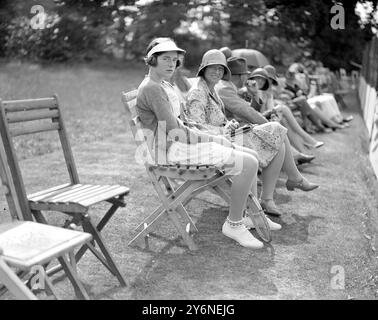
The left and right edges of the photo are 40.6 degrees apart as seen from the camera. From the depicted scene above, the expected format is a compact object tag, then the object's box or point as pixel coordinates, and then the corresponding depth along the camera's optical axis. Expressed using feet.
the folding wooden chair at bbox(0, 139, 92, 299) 7.63
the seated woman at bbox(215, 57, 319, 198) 15.78
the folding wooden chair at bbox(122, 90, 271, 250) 12.14
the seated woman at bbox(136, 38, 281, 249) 11.87
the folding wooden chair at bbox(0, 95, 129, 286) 9.64
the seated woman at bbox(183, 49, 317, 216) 14.24
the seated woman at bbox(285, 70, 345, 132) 29.91
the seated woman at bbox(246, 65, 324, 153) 19.11
